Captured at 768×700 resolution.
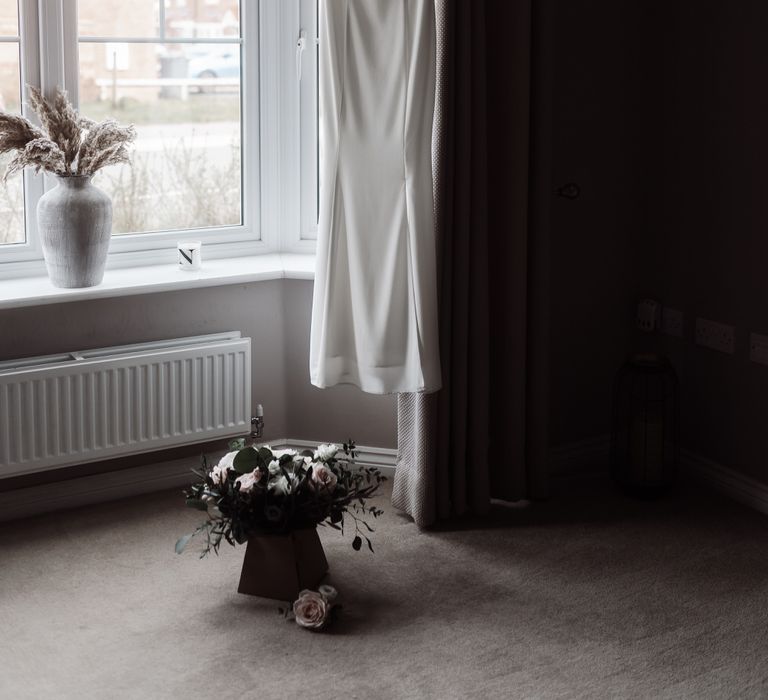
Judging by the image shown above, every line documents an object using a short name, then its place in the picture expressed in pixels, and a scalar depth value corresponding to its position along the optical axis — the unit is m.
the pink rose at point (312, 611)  2.77
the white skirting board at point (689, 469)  3.60
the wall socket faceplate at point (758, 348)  3.48
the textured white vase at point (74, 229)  3.29
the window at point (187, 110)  3.44
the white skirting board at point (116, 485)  3.42
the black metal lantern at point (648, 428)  3.62
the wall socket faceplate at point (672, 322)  3.80
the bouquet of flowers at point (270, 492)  2.82
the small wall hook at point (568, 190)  3.64
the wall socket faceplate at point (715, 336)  3.61
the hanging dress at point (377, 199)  3.15
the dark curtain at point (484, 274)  3.21
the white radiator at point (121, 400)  3.27
